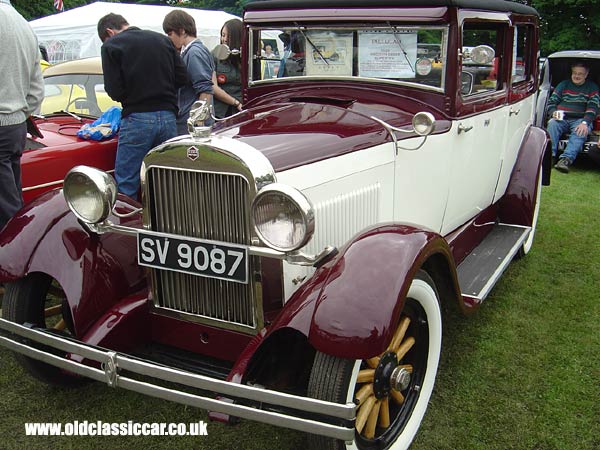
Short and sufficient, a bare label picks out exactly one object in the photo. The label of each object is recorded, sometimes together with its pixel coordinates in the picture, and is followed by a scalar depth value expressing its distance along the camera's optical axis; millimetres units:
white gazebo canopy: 13883
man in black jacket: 4102
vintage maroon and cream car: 1961
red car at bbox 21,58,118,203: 4164
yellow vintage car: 5117
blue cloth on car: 4547
